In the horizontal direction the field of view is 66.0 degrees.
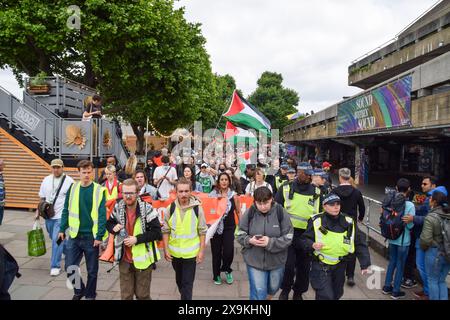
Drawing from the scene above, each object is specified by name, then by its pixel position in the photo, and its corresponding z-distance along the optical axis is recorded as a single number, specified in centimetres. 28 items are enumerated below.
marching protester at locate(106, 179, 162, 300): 391
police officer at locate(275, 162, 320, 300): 480
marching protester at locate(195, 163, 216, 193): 891
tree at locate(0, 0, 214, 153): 1338
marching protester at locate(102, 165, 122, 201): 605
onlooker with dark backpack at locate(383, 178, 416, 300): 512
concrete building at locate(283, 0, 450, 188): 1005
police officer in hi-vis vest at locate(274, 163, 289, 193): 784
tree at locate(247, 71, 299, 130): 4956
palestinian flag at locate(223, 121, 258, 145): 1144
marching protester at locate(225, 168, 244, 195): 620
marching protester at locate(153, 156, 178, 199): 796
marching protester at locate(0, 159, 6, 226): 688
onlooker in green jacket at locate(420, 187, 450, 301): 447
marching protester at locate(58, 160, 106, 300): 456
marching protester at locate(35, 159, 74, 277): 564
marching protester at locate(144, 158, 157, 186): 1053
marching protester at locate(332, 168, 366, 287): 560
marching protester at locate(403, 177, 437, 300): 492
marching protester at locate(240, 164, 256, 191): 775
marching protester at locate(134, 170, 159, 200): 641
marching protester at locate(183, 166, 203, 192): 859
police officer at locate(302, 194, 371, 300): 385
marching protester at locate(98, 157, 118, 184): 687
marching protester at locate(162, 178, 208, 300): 412
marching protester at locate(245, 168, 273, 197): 670
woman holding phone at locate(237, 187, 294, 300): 387
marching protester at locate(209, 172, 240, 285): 559
